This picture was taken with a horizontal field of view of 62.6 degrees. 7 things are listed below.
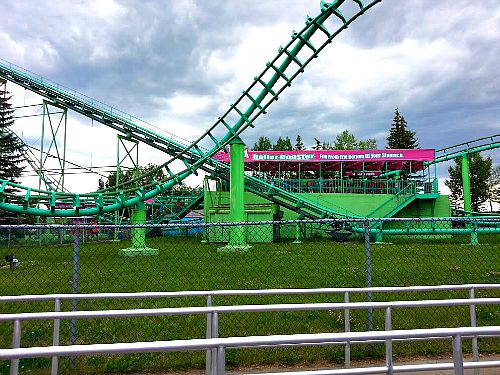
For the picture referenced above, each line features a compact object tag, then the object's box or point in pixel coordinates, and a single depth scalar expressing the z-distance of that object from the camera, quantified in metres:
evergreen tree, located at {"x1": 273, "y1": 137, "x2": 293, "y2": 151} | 75.25
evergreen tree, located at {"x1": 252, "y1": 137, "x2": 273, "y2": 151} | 79.15
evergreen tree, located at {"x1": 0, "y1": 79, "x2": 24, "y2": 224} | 41.88
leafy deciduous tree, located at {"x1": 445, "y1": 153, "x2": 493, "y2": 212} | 53.19
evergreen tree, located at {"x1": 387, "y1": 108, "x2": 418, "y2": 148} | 67.56
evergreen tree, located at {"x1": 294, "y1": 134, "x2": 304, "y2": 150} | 82.06
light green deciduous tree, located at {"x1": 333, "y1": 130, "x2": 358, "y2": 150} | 67.81
